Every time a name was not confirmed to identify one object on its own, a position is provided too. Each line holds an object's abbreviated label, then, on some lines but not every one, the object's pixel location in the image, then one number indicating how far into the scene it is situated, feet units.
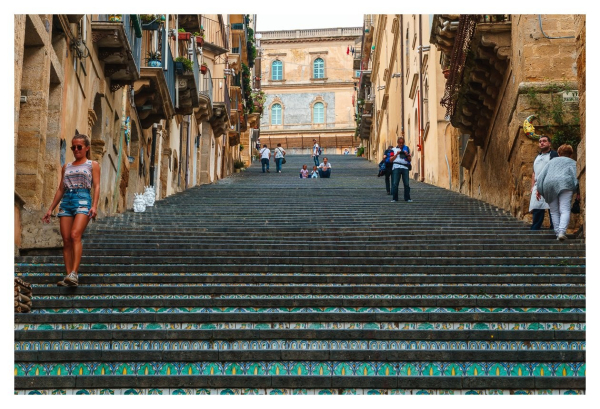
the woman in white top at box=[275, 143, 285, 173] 117.28
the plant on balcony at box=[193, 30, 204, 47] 88.99
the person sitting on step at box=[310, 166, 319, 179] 107.98
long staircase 20.24
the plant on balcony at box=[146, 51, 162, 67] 66.08
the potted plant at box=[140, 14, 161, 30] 63.72
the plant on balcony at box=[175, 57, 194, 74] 75.72
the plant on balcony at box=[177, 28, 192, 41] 82.99
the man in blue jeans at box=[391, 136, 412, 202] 56.72
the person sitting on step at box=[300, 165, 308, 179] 104.66
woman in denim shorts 27.32
